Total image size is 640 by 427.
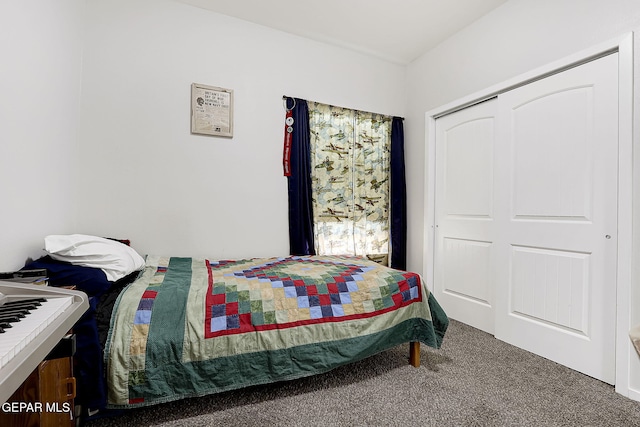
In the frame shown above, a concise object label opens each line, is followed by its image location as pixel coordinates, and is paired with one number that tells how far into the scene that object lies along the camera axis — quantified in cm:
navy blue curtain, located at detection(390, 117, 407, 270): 347
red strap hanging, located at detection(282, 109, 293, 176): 298
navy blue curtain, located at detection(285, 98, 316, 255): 298
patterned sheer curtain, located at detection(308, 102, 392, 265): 315
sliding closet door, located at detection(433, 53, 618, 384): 188
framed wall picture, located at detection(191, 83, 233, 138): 264
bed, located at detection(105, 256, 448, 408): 133
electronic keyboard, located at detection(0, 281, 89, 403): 54
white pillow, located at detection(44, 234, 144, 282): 154
